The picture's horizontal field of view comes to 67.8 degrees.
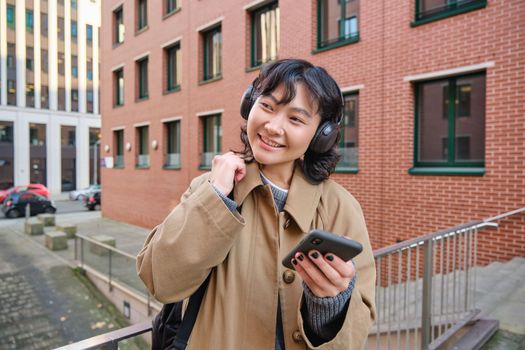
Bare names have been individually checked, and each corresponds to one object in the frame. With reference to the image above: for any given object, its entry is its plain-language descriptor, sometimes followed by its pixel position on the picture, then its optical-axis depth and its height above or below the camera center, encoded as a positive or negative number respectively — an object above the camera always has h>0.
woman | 1.15 -0.23
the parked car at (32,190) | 26.62 -1.74
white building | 39.75 +7.77
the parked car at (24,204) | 23.73 -2.48
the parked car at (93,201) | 27.92 -2.60
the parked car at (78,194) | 36.19 -2.77
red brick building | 6.62 +1.60
